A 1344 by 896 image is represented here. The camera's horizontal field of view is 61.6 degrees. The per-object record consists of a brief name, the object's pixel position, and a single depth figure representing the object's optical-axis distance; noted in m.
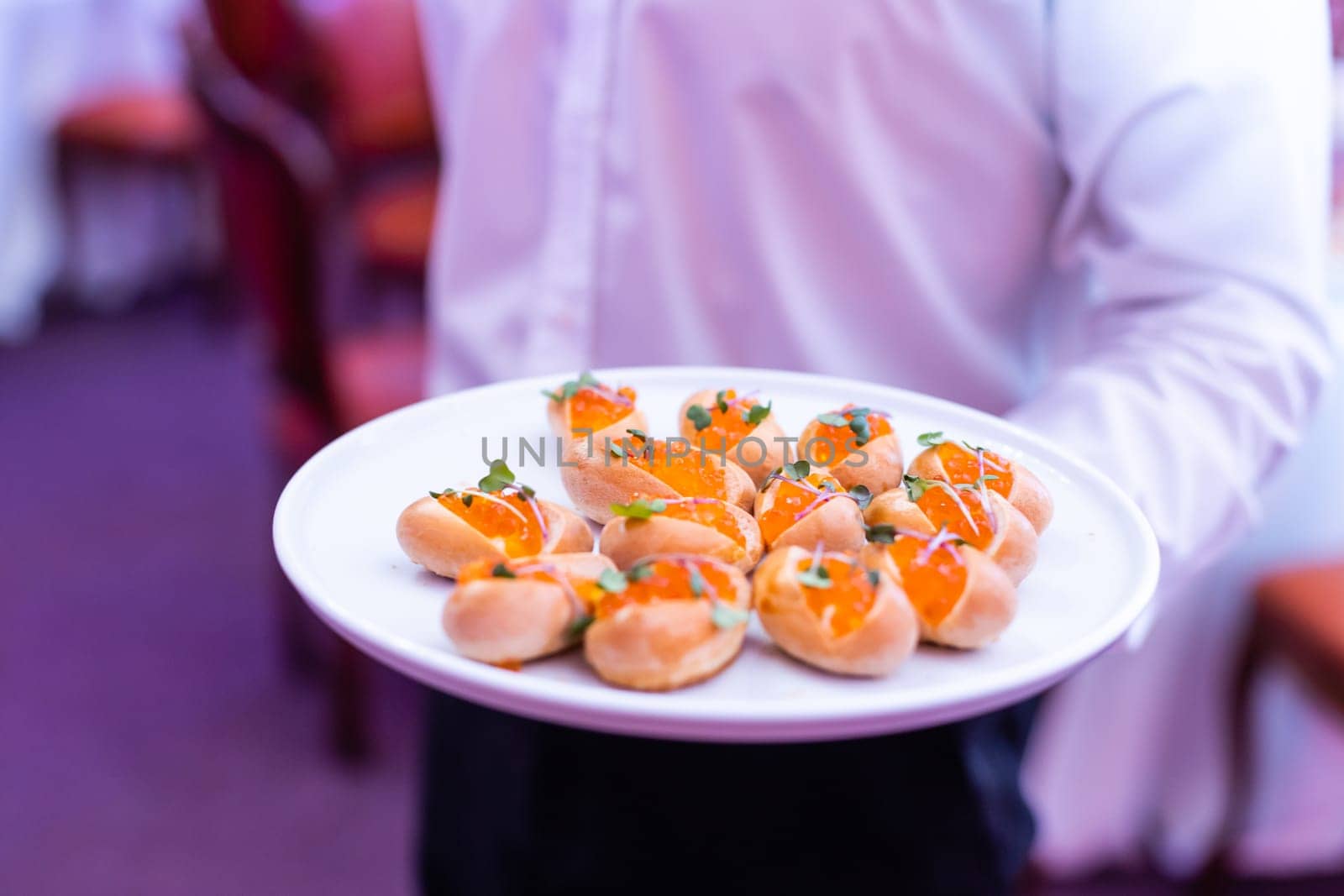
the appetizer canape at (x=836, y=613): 0.52
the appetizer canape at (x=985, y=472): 0.64
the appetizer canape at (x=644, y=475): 0.69
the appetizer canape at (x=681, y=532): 0.62
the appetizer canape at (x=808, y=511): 0.64
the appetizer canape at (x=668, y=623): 0.52
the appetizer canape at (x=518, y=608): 0.52
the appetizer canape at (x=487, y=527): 0.59
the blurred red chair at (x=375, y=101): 2.81
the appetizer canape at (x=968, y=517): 0.60
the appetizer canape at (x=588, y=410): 0.72
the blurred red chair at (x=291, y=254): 1.55
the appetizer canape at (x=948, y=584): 0.54
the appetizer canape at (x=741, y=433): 0.73
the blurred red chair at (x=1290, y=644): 1.30
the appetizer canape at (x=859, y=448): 0.70
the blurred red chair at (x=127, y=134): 3.28
